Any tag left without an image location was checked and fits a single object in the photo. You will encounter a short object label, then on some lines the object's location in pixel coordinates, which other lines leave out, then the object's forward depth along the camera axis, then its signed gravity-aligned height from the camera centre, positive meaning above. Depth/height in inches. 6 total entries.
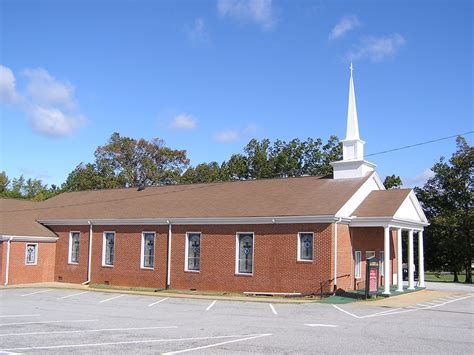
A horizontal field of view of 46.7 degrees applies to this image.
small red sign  967.0 -66.9
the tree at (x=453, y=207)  1734.7 +121.0
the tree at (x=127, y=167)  2600.9 +340.1
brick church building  1026.1 +9.2
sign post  957.2 -61.2
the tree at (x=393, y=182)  2226.4 +243.4
